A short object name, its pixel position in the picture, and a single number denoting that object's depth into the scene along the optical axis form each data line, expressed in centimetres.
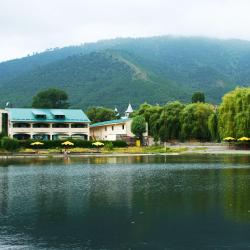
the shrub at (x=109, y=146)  7806
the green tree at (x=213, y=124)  7834
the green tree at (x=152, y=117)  9069
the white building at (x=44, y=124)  8875
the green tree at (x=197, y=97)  11325
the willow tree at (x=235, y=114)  7006
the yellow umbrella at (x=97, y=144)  7880
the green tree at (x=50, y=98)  12788
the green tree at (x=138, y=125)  8962
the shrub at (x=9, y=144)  7012
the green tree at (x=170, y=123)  8794
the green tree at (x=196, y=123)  8402
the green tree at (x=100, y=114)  12560
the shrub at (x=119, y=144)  8353
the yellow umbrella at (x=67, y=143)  7685
